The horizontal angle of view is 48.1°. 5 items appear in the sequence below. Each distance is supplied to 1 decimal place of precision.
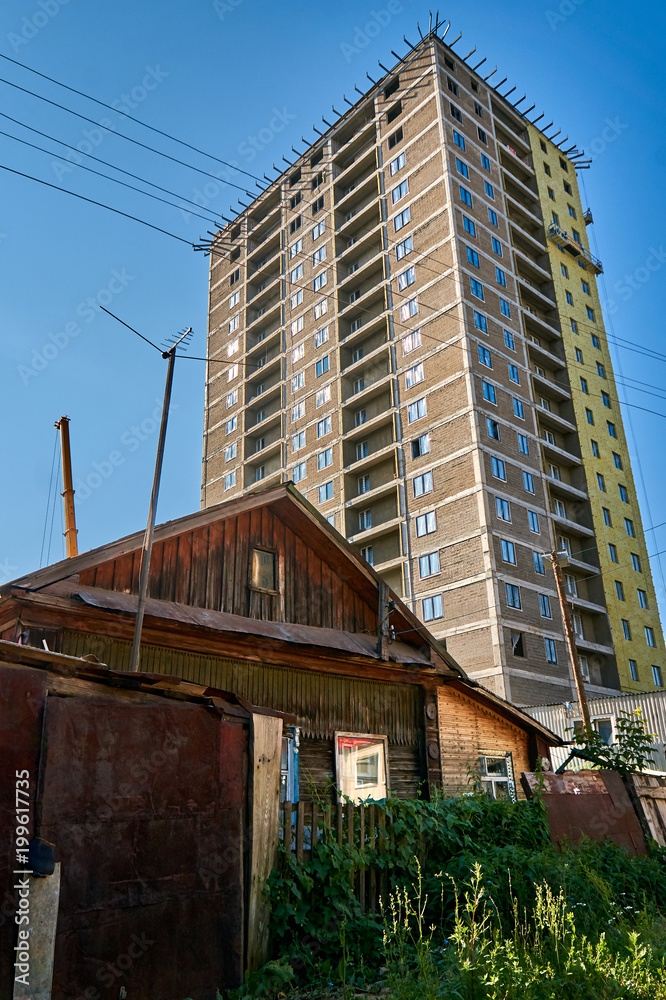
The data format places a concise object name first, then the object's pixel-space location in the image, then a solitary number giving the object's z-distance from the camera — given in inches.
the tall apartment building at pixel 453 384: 1710.1
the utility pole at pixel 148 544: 394.6
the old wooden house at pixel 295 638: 442.9
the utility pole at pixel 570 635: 1021.2
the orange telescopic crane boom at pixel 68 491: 988.6
